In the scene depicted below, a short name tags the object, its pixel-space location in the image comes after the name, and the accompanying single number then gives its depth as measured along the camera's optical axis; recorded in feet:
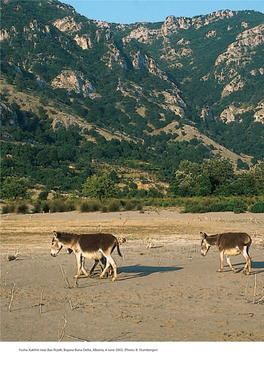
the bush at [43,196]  233.64
